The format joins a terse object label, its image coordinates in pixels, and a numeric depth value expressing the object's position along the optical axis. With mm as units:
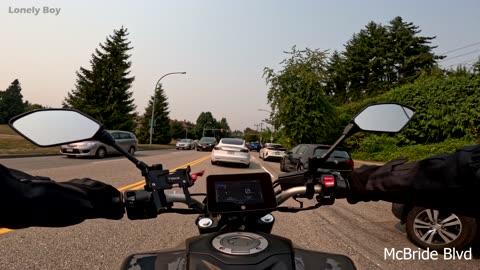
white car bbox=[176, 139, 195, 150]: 45781
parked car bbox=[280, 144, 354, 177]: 12295
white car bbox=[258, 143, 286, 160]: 26906
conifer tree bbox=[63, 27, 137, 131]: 44688
